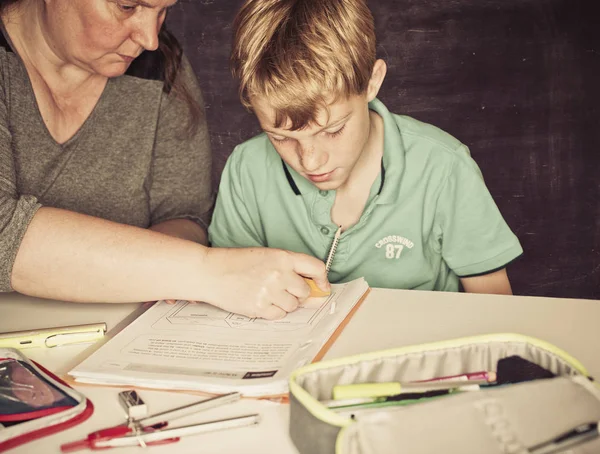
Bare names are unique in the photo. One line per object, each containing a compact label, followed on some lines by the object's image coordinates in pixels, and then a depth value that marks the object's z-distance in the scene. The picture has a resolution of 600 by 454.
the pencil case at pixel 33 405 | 0.69
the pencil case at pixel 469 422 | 0.56
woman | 0.95
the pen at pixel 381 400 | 0.64
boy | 1.10
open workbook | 0.77
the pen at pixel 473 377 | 0.68
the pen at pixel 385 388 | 0.64
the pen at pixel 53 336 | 0.89
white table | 0.68
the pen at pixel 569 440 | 0.55
